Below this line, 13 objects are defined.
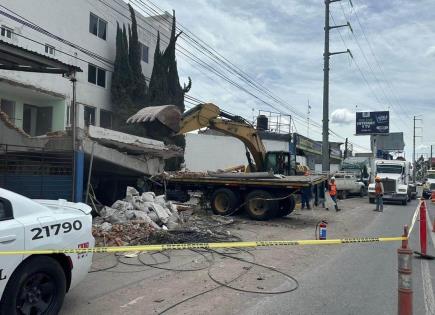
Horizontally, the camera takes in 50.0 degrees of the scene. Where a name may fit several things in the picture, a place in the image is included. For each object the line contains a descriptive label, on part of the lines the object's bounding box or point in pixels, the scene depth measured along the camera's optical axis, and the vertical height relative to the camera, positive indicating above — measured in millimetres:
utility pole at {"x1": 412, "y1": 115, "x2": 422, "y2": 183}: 87319 +5955
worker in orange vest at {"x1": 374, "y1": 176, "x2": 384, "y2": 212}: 23375 -854
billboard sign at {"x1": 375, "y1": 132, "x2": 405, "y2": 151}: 86875 +6829
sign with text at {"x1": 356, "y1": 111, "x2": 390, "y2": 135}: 71750 +8606
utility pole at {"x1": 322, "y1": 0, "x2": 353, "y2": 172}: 30409 +4340
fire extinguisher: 11109 -1308
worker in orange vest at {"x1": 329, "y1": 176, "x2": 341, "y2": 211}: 22614 -660
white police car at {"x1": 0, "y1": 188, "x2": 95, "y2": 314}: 4566 -895
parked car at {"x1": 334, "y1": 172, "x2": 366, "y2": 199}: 33344 -558
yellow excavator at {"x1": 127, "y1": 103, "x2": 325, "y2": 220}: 15555 -232
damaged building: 12735 +2764
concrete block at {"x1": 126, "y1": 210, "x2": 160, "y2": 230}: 12416 -1165
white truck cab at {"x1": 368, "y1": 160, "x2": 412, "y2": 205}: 29938 -65
